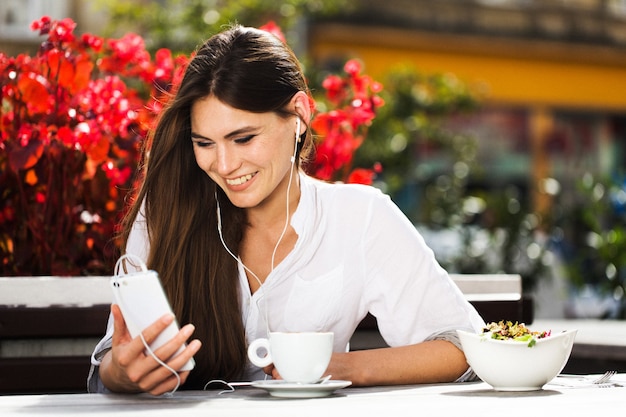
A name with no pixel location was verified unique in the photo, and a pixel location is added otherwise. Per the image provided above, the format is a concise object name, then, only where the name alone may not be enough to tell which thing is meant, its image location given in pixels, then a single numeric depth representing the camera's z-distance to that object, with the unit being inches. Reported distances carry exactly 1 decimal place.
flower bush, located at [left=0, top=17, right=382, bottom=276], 227.1
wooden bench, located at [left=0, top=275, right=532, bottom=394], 192.6
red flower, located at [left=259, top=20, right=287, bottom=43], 285.7
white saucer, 136.2
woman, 170.6
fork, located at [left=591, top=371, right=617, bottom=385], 152.7
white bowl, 142.2
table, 121.1
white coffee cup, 138.0
